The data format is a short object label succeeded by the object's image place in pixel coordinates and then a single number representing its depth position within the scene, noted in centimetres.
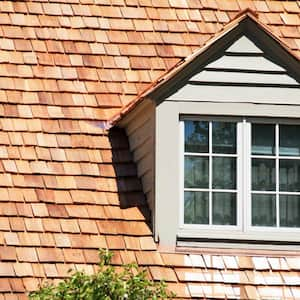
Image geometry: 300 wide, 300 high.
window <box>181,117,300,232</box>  1900
